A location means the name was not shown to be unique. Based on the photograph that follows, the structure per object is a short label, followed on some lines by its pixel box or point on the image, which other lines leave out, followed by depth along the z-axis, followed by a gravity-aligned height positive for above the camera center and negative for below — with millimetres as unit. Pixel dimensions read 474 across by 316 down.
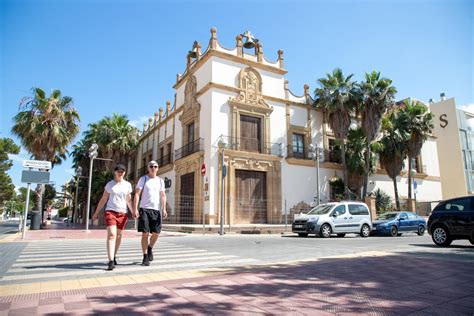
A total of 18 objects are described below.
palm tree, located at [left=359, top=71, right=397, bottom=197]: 24672 +8295
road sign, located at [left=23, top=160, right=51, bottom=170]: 12360 +1912
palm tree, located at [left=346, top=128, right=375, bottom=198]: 25172 +4087
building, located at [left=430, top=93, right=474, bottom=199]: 36469 +7382
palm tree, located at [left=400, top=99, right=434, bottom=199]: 26703 +7083
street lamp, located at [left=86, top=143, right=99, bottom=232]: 17334 +3337
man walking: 5707 +92
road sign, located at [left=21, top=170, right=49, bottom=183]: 12180 +1412
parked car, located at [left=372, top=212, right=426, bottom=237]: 16219 -604
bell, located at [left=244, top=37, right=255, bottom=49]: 24688 +12805
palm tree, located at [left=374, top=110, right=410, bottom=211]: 26572 +5347
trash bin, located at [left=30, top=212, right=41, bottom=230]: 18750 -442
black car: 9070 -267
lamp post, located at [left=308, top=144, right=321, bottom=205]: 21172 +4051
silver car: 14297 -375
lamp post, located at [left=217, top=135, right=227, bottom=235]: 15866 +314
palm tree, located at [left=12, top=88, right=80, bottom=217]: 19609 +5263
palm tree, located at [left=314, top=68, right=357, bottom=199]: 24578 +8395
